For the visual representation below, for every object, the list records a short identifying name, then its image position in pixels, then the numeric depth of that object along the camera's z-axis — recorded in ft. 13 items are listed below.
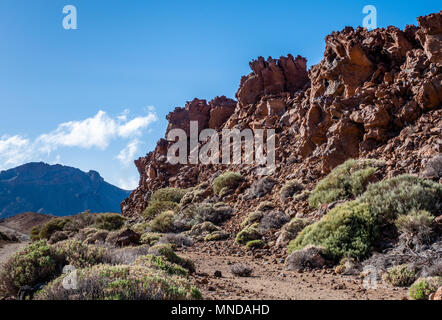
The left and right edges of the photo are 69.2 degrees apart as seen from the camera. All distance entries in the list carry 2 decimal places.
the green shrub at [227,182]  76.64
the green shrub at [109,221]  85.15
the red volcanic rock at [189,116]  135.74
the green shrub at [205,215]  60.18
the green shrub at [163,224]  64.39
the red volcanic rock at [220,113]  126.82
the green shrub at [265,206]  53.50
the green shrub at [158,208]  87.61
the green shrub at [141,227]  67.83
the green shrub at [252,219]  50.42
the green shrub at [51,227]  89.52
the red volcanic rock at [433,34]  50.55
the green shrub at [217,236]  48.62
